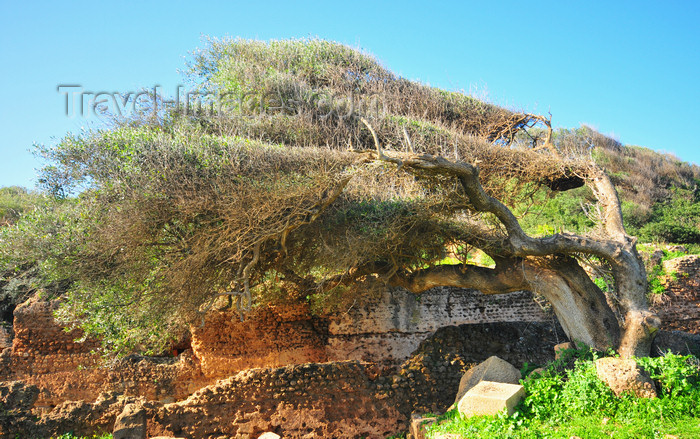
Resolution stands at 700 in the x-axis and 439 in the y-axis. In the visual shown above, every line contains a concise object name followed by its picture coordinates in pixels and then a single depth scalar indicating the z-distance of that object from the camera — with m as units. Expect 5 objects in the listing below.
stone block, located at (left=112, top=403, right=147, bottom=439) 7.90
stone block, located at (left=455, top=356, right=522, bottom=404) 8.86
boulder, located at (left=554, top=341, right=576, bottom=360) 9.45
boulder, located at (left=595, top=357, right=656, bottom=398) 7.58
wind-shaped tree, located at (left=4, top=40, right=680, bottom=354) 8.85
